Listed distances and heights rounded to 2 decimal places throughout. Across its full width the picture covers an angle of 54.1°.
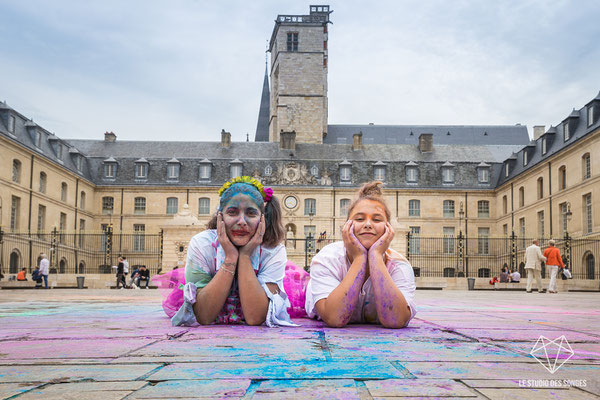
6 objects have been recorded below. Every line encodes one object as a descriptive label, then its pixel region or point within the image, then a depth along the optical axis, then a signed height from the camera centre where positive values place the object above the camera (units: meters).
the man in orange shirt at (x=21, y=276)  24.19 -1.15
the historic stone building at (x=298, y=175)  34.81 +5.30
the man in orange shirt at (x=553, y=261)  16.39 -0.30
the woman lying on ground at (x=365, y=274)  4.04 -0.17
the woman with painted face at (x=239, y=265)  4.12 -0.11
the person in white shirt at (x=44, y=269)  20.80 -0.73
